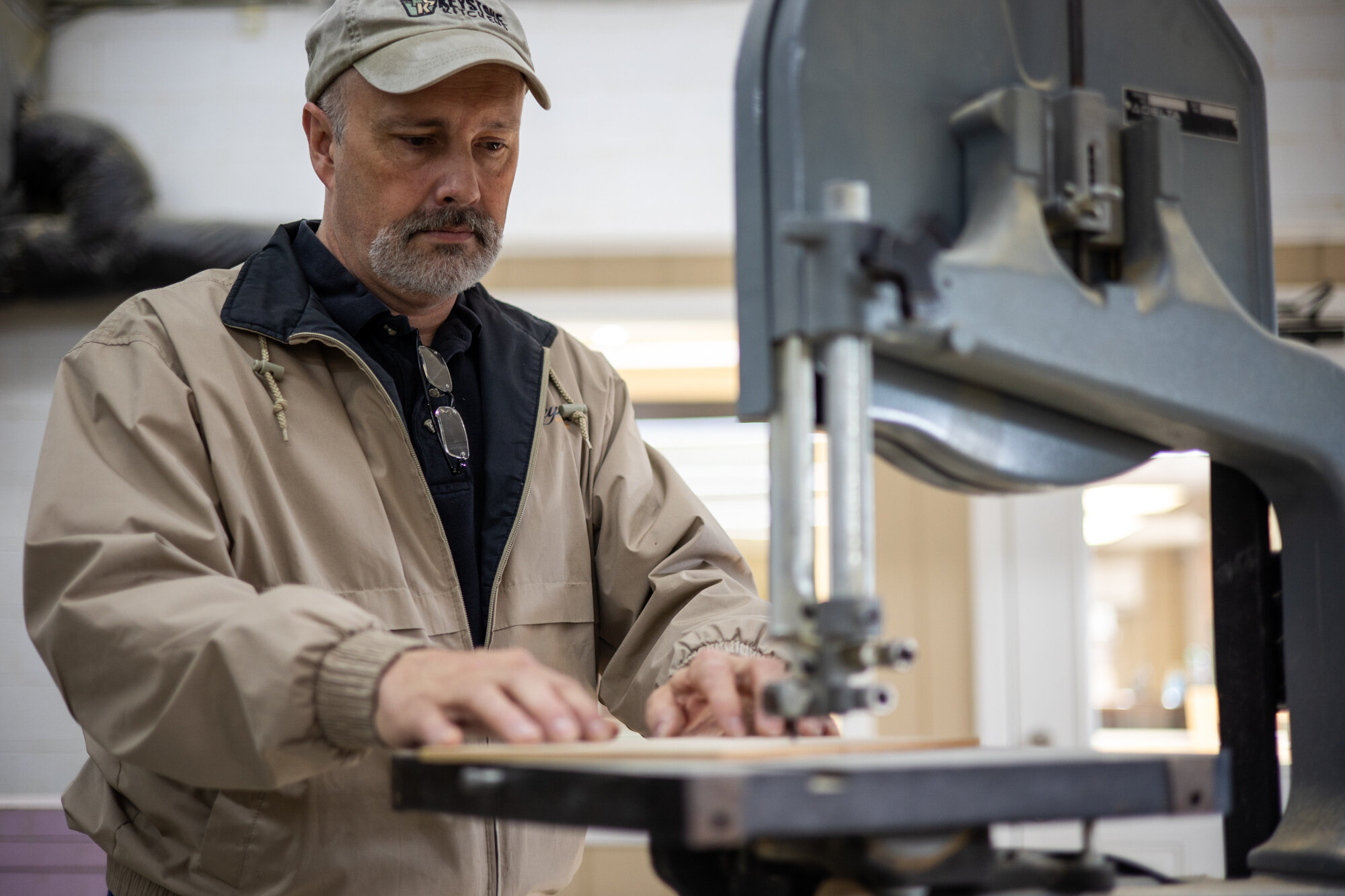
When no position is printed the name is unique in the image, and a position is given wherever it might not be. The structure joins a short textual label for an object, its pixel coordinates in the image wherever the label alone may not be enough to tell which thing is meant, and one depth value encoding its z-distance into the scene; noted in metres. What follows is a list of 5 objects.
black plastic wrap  3.54
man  1.01
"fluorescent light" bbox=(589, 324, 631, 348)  3.89
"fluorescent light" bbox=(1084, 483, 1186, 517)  6.54
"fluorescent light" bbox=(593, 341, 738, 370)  4.07
